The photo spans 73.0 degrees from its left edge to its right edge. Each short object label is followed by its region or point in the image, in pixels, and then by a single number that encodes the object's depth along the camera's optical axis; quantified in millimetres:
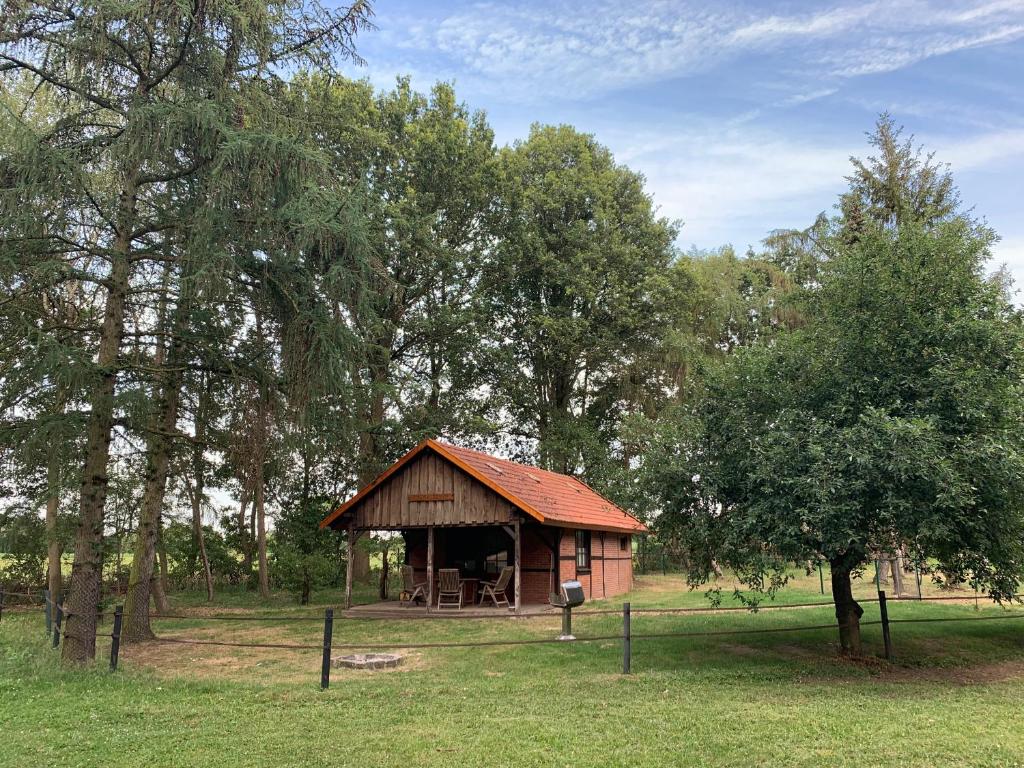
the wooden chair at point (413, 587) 18672
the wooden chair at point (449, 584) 17734
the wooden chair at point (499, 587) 17531
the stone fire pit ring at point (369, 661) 9891
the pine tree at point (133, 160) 8273
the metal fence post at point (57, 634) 10814
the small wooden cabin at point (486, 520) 16781
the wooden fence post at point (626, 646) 9156
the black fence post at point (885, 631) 10297
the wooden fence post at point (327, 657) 8195
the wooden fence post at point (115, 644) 9241
